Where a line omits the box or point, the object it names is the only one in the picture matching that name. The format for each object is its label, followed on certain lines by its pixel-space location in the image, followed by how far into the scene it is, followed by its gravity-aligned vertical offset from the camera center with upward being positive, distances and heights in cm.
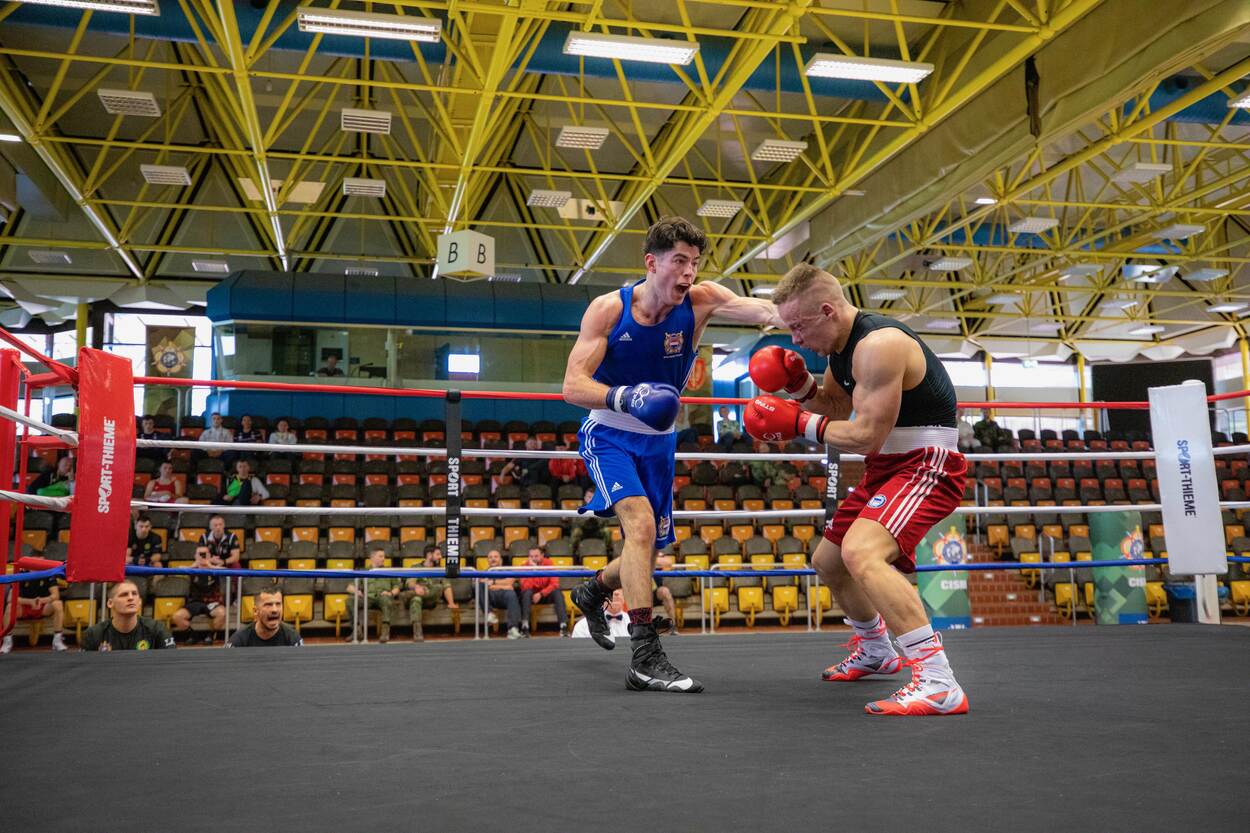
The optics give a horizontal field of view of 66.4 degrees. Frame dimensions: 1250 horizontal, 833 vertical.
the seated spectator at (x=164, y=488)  779 +41
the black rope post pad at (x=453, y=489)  336 +16
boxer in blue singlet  244 +38
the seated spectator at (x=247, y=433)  1029 +115
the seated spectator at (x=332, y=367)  1402 +245
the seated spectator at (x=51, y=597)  580 -37
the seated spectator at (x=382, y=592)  716 -44
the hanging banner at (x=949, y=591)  629 -45
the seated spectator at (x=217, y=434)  980 +108
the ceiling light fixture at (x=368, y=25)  739 +398
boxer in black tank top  220 +21
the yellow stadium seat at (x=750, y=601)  859 -65
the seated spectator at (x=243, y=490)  851 +42
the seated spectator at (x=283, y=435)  1048 +112
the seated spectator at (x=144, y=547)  669 -6
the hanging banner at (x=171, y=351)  1590 +311
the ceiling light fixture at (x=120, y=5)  697 +390
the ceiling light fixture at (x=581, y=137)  1010 +421
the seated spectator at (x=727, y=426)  1283 +162
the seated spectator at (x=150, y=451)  1010 +96
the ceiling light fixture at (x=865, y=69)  813 +391
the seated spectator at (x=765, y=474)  1085 +62
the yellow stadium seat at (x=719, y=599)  794 -59
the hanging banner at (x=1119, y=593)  658 -49
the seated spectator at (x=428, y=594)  736 -49
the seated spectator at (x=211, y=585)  674 -37
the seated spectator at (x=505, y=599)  700 -52
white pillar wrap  363 +15
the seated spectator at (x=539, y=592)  747 -48
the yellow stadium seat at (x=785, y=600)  873 -66
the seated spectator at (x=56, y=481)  734 +48
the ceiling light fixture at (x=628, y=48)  761 +389
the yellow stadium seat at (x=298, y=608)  770 -58
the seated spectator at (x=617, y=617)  530 -48
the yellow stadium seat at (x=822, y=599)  809 -64
